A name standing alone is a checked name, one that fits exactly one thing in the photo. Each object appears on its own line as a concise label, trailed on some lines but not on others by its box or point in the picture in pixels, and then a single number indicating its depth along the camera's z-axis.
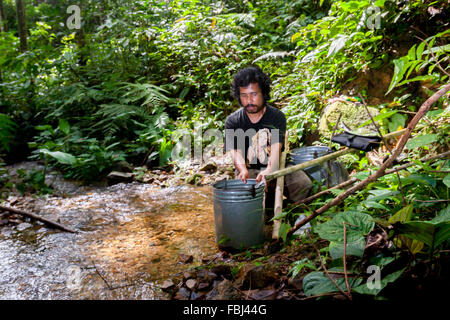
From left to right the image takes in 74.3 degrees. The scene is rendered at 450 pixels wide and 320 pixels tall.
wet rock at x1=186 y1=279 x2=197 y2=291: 1.84
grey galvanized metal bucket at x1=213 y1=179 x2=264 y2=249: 2.26
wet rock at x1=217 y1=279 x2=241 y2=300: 1.59
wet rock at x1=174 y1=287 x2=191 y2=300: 1.78
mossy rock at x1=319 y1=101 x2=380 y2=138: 3.39
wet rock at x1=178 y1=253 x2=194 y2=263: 2.30
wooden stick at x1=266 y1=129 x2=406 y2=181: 2.09
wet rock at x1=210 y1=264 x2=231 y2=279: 1.92
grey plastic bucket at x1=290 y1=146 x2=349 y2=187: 2.90
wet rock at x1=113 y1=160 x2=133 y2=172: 5.19
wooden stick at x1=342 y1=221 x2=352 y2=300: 1.25
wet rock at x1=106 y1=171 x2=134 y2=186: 4.89
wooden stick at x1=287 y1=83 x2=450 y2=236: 1.38
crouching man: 2.88
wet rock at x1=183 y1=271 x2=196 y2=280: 1.95
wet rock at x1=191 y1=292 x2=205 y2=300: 1.72
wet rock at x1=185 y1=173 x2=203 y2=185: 4.68
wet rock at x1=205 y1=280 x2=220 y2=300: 1.65
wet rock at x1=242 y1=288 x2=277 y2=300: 1.53
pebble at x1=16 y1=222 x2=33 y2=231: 3.13
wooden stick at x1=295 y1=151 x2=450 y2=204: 1.64
